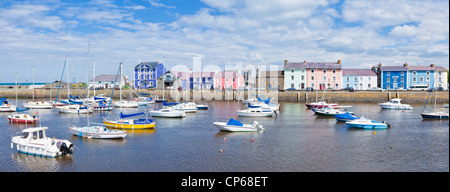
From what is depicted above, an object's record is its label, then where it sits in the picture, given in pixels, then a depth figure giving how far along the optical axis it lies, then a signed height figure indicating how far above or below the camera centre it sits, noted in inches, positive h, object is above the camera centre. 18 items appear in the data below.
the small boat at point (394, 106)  2127.3 -110.0
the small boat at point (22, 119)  1466.5 -123.7
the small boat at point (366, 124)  1294.3 -139.1
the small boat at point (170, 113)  1681.8 -116.2
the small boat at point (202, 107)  2146.9 -108.7
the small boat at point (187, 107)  1972.2 -100.4
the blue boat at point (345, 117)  1480.1 -127.1
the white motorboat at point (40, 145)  837.8 -142.0
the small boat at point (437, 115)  1574.8 -126.4
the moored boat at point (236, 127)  1217.4 -138.0
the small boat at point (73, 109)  1879.9 -102.8
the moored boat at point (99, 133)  1060.5 -138.7
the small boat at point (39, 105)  2194.9 -91.4
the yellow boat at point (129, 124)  1264.8 -129.6
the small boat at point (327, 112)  1721.0 -118.4
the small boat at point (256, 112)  1726.1 -117.6
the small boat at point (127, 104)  2316.6 -93.1
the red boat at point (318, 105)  2129.7 -100.9
